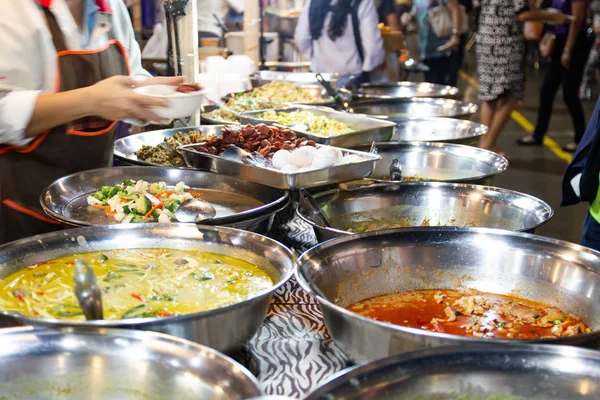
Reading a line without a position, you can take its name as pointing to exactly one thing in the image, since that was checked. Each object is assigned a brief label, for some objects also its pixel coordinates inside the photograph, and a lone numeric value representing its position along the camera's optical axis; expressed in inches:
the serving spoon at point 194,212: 72.7
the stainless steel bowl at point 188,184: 70.4
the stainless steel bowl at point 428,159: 103.7
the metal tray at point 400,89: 184.7
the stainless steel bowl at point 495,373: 35.8
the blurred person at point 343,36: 212.2
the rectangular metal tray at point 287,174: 76.0
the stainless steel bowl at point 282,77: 187.2
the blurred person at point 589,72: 397.7
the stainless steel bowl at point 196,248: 43.4
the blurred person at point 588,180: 92.9
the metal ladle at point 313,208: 73.7
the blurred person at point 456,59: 298.2
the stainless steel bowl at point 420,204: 78.6
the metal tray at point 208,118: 125.3
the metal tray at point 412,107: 155.1
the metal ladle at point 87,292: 42.0
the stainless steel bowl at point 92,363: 37.8
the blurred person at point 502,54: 220.7
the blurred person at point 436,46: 289.3
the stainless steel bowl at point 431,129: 129.3
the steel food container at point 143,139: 104.0
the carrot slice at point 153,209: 74.3
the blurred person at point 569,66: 263.4
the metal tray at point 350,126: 108.3
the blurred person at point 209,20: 239.2
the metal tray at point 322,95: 149.1
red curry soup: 53.7
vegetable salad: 74.2
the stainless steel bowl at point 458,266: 55.2
